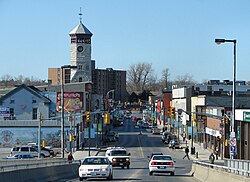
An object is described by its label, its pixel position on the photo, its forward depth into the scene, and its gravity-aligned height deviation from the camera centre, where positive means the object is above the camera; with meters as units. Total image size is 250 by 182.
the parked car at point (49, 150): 76.54 -7.03
